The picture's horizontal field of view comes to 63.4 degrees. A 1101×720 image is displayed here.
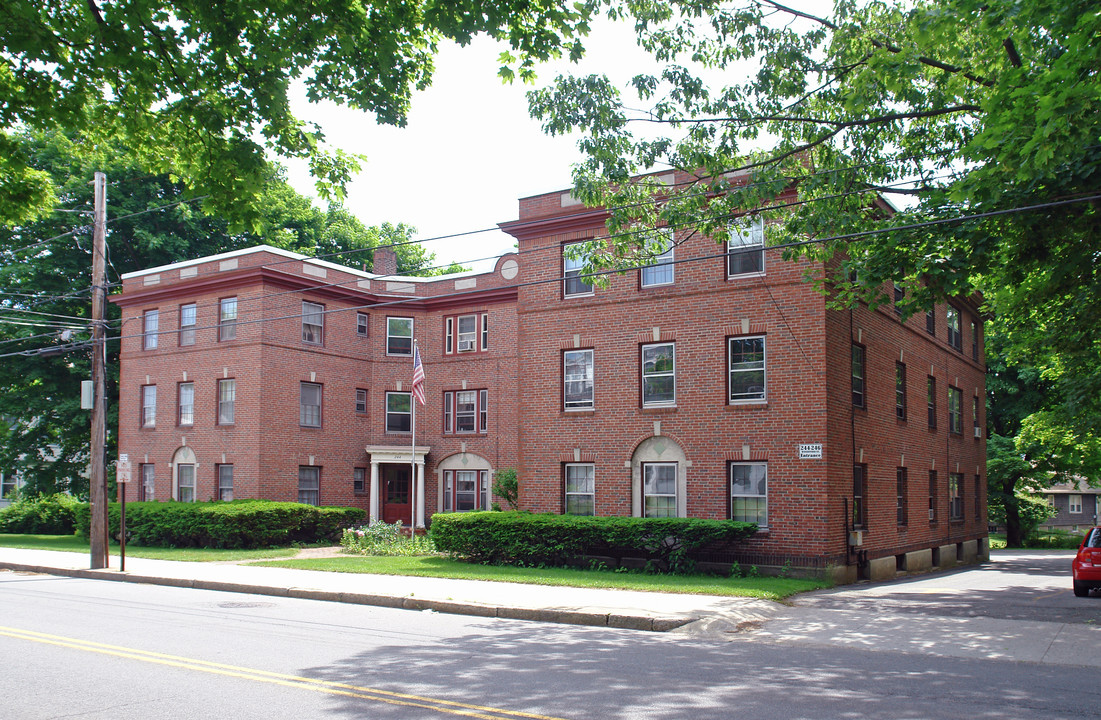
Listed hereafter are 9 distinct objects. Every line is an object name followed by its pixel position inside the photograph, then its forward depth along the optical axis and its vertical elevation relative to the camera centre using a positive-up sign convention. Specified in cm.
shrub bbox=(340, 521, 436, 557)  2412 -308
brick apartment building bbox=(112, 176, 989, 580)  1970 +99
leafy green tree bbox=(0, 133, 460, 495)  3450 +598
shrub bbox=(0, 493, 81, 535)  3691 -348
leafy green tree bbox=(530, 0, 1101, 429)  1242 +472
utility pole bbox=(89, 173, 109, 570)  2112 +112
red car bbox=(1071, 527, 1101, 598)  1859 -291
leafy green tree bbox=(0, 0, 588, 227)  721 +310
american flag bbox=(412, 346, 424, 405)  2567 +154
